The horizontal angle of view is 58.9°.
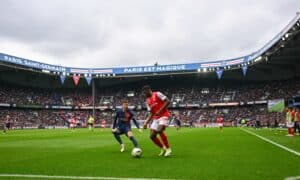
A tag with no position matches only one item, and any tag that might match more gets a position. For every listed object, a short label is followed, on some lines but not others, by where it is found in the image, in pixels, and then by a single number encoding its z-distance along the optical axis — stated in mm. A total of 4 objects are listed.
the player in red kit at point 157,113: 8262
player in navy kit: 9997
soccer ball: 8286
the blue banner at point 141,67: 46111
